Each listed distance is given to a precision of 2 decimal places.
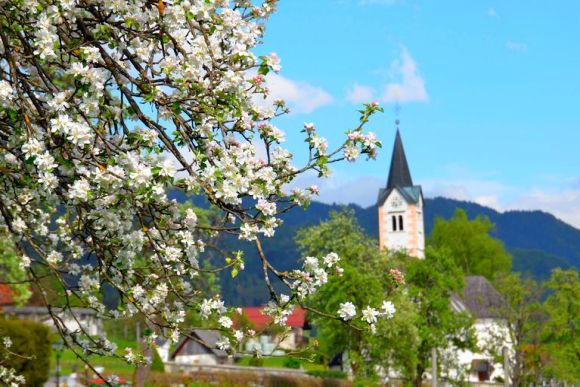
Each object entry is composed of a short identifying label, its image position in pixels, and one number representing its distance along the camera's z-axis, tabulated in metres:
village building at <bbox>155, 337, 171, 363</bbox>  73.59
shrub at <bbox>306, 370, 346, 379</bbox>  40.97
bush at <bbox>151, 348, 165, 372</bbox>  49.22
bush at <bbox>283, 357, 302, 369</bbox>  66.90
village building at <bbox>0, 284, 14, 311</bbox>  53.94
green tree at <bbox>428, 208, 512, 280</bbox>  84.88
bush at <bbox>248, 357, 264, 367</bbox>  57.09
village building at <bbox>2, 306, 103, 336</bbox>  95.96
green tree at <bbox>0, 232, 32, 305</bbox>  32.46
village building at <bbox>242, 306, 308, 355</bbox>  99.68
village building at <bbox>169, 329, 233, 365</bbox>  76.88
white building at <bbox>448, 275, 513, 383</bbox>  60.12
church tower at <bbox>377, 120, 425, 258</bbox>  87.19
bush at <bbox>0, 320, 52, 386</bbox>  25.45
